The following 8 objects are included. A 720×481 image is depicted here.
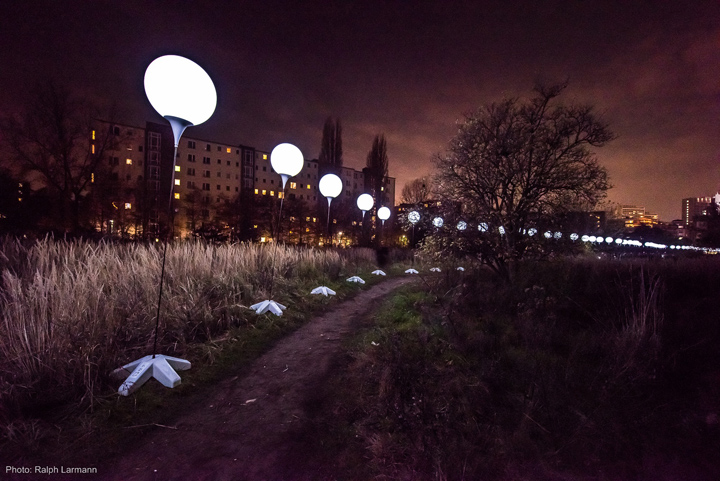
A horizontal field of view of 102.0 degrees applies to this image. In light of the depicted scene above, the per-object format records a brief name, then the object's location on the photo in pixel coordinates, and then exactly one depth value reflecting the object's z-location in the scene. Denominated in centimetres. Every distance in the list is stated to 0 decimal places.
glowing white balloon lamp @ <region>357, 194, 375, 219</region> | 1289
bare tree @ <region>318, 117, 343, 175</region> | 4159
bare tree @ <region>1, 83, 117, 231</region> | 1756
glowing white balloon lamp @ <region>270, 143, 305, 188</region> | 704
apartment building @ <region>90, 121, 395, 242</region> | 2569
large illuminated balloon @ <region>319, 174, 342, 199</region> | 925
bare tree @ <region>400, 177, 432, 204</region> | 3318
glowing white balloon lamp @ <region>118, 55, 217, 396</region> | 305
